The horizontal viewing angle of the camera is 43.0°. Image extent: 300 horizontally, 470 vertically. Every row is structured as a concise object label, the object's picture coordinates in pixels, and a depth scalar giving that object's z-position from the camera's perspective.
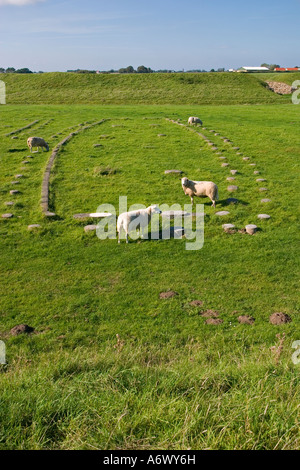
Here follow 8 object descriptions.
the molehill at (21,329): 7.73
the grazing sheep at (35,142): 21.94
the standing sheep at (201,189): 13.63
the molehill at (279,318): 7.90
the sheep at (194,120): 30.00
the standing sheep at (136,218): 11.30
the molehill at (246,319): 7.99
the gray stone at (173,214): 13.16
